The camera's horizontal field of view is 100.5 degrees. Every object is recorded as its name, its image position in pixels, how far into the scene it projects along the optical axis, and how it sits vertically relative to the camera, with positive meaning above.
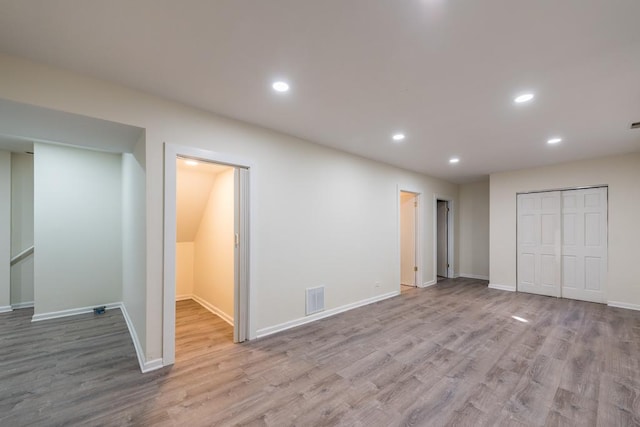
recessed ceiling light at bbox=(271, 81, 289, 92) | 2.25 +1.10
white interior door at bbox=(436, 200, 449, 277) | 7.15 -0.66
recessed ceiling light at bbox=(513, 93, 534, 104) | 2.43 +1.07
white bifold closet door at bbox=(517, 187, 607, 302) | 4.69 -0.58
